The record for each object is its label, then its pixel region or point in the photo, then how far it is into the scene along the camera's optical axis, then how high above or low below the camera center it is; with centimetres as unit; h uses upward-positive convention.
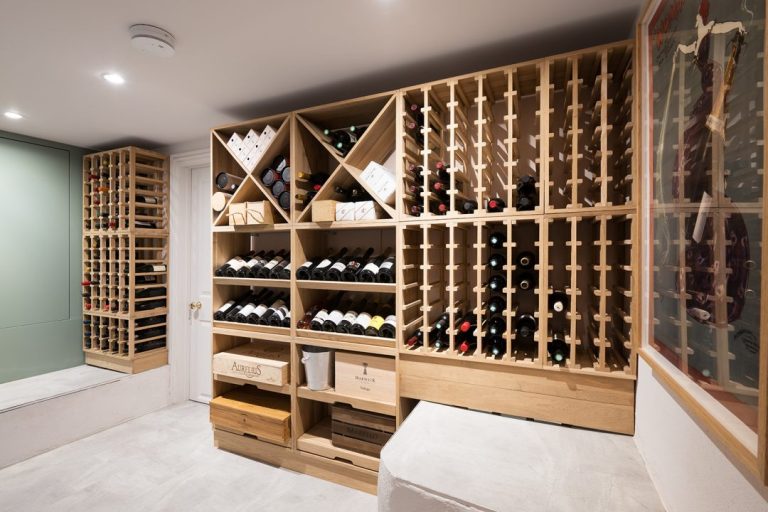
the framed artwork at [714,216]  65 +8
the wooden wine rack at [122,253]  316 +1
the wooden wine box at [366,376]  197 -68
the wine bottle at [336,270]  212 -9
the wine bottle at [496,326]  174 -35
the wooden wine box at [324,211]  210 +25
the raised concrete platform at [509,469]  113 -75
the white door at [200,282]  334 -26
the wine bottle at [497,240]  176 +7
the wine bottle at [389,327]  197 -40
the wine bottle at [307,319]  221 -40
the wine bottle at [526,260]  172 -3
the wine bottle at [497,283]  172 -14
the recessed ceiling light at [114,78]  201 +98
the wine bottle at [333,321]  212 -39
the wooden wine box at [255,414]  224 -102
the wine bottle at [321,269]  216 -9
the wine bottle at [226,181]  252 +50
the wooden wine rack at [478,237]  157 +9
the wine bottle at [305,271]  219 -10
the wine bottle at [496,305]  173 -25
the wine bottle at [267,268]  235 -9
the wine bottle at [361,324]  204 -40
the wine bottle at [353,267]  209 -8
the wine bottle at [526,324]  164 -33
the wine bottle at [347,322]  207 -39
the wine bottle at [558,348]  160 -43
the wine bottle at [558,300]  160 -21
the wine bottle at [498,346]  173 -44
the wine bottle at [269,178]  235 +49
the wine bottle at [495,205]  173 +23
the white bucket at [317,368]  214 -67
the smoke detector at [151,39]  159 +95
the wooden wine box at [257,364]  226 -70
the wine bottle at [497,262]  172 -4
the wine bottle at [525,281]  167 -13
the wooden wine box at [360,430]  200 -98
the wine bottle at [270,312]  233 -38
